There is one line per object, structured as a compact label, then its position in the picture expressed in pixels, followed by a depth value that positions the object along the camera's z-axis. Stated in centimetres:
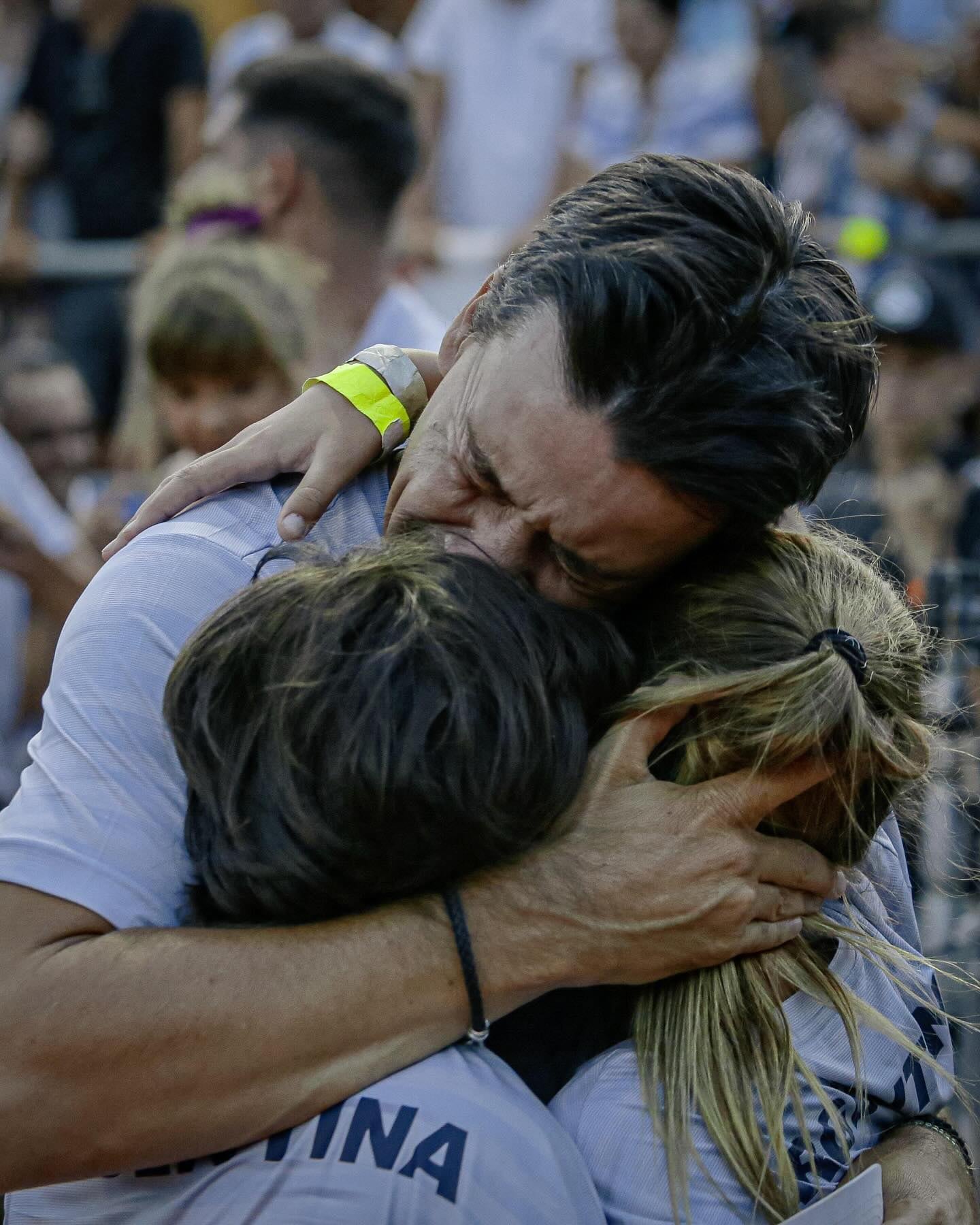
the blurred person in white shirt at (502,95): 673
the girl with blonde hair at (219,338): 378
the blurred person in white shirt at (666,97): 647
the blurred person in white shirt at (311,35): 655
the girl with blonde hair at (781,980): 157
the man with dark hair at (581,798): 150
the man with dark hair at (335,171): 444
